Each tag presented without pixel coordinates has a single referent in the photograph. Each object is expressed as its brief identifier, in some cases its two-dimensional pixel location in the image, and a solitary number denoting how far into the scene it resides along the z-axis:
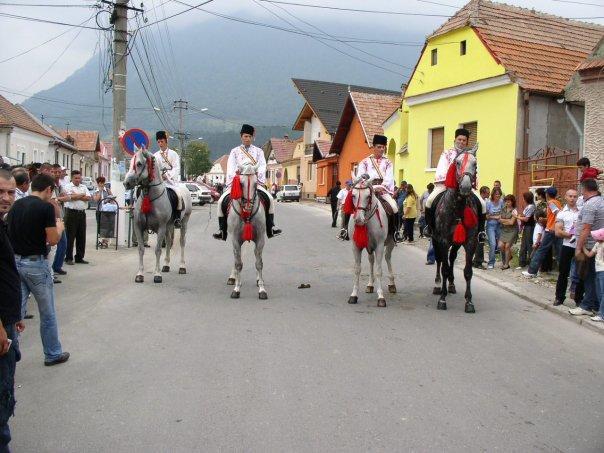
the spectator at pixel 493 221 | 14.06
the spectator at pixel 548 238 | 11.45
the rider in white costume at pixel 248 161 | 10.34
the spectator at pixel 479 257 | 14.16
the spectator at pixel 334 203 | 25.09
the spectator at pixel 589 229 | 8.49
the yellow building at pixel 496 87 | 20.55
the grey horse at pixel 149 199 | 10.84
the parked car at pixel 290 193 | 54.62
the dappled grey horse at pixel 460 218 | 8.84
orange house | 38.31
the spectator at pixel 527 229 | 13.22
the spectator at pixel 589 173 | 9.38
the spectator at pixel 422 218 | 18.28
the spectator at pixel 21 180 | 7.59
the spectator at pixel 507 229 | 13.63
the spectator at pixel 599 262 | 8.32
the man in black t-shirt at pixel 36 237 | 5.44
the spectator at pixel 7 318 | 3.64
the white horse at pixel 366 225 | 9.17
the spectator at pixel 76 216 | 12.58
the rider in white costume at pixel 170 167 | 12.16
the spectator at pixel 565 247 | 9.41
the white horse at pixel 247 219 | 9.71
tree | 101.50
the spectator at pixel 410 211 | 19.45
